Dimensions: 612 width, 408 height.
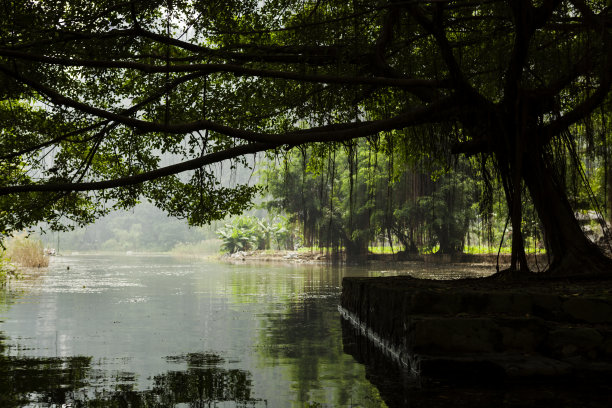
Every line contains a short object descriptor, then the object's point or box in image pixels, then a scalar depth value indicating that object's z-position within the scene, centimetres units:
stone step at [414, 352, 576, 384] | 540
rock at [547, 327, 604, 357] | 549
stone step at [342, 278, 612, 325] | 577
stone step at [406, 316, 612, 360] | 564
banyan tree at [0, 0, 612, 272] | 779
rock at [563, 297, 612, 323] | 571
